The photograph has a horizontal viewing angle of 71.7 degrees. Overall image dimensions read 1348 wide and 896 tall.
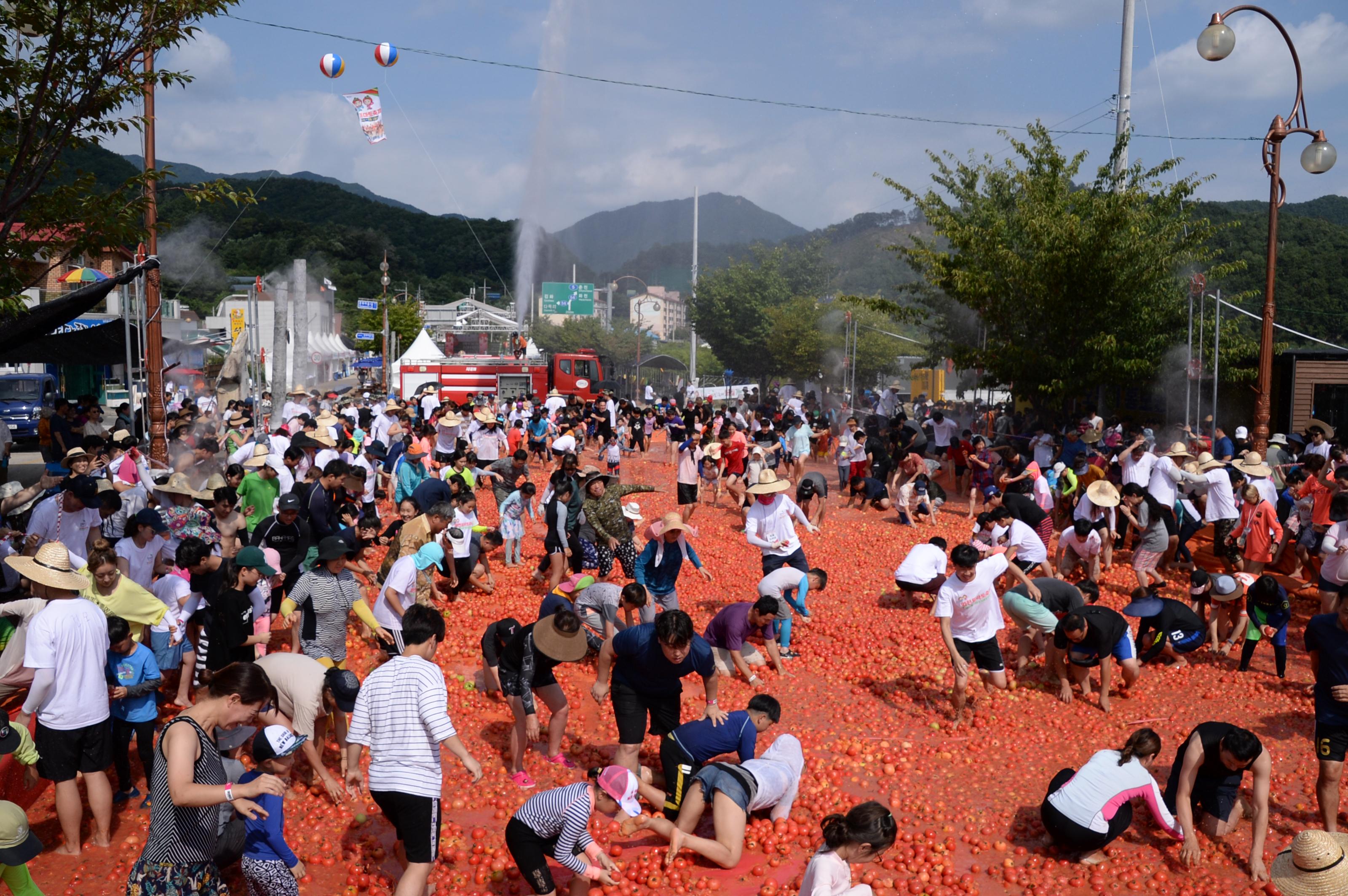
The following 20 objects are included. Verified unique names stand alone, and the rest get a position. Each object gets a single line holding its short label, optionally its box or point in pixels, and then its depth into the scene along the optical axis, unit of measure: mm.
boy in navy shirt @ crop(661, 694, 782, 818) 6336
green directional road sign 76500
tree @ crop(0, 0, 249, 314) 8617
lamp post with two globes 12680
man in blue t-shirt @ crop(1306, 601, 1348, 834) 6188
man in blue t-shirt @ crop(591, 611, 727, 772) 6488
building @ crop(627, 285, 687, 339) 165375
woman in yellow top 6531
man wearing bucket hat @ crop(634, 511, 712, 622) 9180
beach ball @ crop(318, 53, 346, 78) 22047
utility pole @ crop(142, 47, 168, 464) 14203
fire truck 35125
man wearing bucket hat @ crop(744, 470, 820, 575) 10328
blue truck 25406
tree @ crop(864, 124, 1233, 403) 19688
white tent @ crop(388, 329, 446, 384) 40250
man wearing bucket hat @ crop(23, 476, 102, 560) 8516
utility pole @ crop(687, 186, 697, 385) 61603
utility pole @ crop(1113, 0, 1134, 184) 22328
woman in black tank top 4125
